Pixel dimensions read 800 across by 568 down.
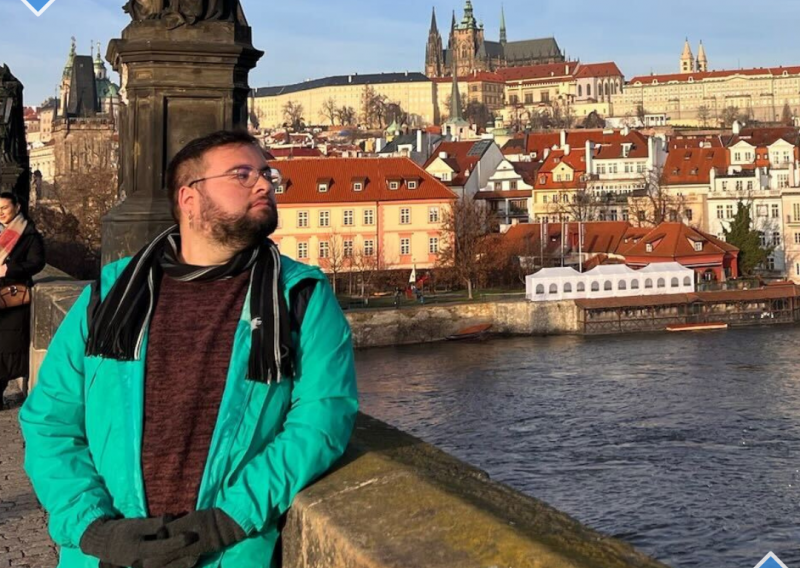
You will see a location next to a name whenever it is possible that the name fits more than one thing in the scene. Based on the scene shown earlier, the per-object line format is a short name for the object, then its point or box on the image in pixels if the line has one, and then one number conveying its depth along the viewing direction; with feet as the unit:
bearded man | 6.48
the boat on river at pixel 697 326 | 127.03
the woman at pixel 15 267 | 18.45
